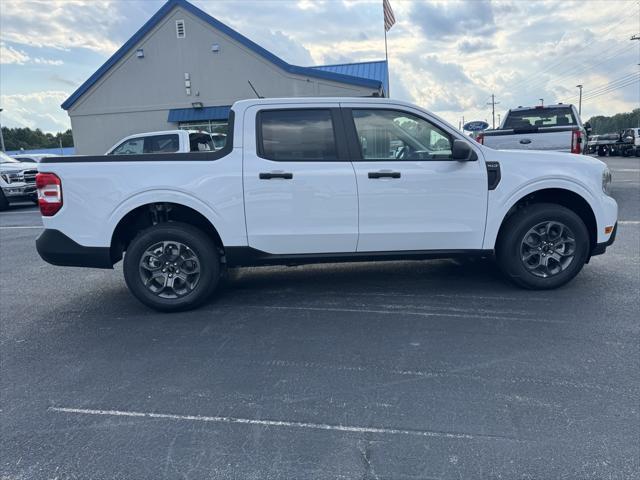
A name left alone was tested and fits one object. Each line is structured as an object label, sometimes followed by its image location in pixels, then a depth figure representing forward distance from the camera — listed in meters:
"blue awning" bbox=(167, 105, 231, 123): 23.77
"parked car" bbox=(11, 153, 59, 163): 19.11
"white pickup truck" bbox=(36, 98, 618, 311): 4.61
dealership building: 23.19
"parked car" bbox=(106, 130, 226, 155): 10.75
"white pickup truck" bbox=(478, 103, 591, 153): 9.76
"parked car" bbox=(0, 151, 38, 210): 15.33
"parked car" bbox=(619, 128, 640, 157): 31.63
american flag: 23.17
